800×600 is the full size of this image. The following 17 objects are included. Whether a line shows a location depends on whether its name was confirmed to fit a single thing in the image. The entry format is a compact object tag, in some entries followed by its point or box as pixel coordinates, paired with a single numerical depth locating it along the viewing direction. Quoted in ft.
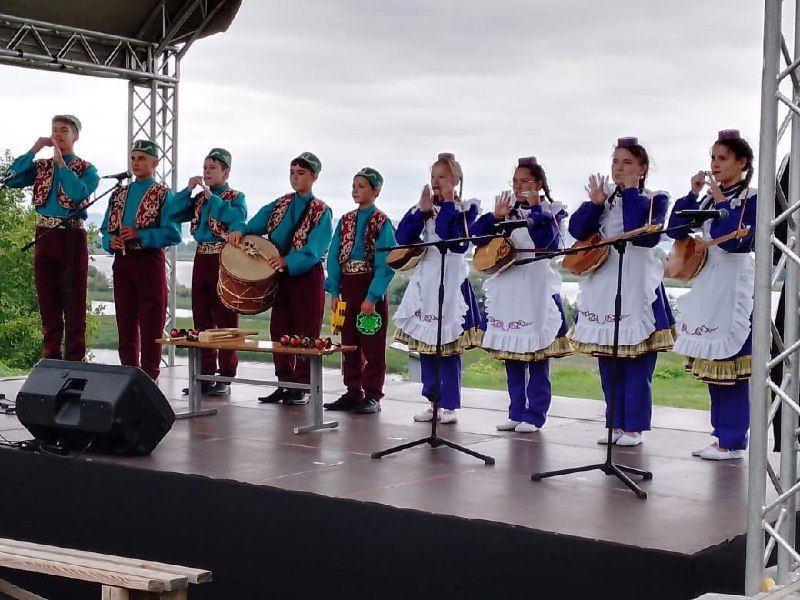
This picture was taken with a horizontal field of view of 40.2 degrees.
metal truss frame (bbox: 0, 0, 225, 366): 23.58
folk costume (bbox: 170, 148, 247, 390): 21.99
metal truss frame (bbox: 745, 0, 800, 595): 9.64
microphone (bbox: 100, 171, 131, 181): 18.90
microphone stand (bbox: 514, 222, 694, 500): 13.57
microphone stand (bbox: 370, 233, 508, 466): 15.10
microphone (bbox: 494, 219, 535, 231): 14.53
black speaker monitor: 15.79
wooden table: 18.45
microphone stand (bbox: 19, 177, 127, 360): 19.16
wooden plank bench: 10.40
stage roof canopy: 23.43
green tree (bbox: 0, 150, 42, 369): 61.05
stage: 11.59
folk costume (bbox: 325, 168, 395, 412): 20.12
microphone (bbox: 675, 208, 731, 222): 12.82
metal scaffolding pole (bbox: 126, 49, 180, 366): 25.82
